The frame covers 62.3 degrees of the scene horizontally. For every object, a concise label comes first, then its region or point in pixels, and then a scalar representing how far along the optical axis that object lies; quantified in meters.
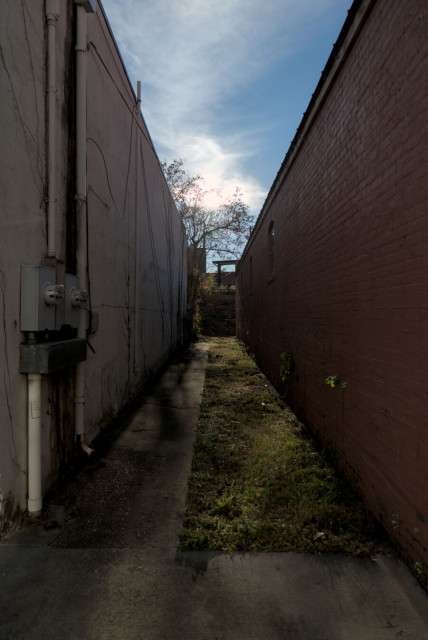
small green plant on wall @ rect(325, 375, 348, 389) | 3.39
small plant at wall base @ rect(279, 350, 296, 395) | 5.52
